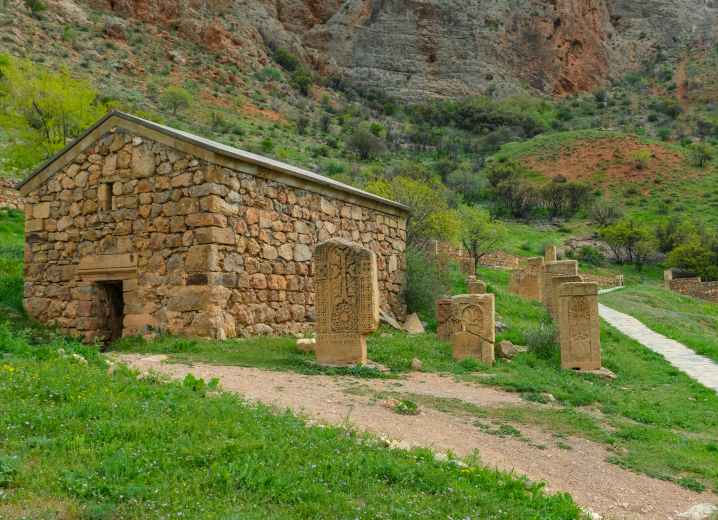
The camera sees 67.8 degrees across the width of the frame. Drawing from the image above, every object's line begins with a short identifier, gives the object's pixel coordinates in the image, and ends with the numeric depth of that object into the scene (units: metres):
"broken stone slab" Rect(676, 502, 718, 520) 4.48
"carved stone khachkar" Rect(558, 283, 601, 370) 10.70
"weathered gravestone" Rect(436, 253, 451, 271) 19.84
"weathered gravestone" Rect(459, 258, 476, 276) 24.84
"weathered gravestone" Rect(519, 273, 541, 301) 22.44
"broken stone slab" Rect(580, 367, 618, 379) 10.42
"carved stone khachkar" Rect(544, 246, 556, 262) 24.88
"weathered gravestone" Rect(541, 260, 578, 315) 17.11
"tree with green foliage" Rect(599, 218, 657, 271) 44.53
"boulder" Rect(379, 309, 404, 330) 14.40
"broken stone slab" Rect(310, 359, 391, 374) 9.16
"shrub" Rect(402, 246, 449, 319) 16.30
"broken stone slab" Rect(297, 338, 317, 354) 10.20
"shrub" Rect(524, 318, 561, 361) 11.63
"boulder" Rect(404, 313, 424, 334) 14.31
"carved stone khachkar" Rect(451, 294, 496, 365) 10.57
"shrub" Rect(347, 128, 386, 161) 55.03
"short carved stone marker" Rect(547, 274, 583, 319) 12.62
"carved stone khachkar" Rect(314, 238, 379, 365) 9.35
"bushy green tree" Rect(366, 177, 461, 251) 23.70
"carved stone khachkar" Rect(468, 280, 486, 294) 15.06
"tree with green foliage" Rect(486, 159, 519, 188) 59.62
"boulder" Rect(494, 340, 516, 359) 11.09
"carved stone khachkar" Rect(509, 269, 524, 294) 24.75
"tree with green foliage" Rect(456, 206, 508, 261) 32.97
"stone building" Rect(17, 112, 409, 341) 10.31
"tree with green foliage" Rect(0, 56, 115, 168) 19.88
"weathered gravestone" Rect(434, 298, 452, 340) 12.74
